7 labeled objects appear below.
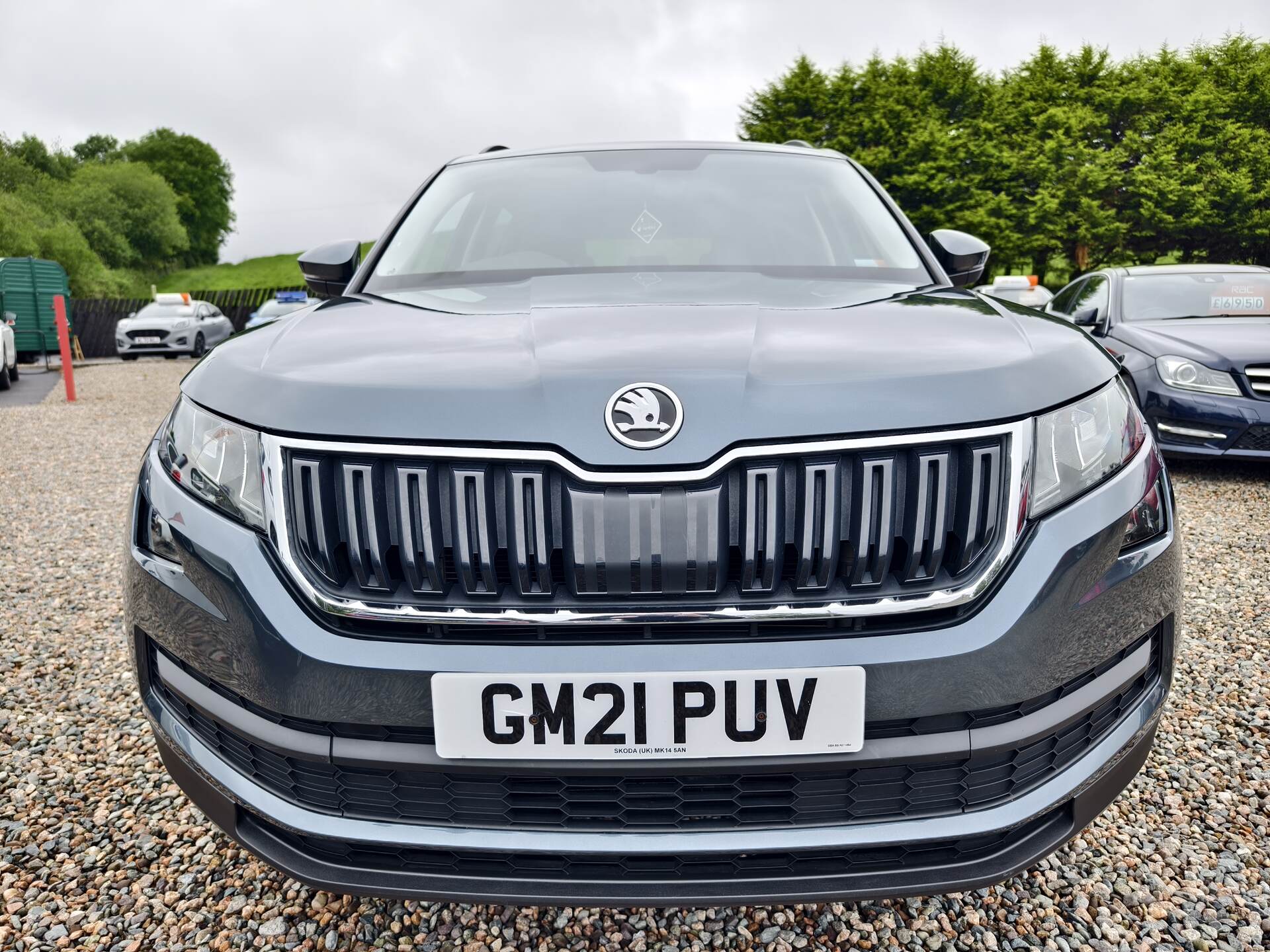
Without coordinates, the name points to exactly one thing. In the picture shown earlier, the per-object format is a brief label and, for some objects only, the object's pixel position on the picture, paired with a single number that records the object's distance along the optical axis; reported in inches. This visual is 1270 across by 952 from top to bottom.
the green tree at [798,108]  1642.5
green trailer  878.4
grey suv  50.5
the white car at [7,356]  580.7
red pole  514.6
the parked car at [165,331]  864.3
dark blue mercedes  226.2
